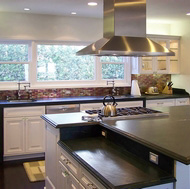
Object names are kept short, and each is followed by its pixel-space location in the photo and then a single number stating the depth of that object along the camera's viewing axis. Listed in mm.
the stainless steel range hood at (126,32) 3012
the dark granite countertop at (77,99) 4873
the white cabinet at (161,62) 6199
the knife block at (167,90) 6543
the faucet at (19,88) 5438
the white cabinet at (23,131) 4852
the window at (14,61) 5473
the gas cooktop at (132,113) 3277
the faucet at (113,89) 6153
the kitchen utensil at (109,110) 3285
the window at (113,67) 6215
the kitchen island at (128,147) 1983
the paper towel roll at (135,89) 6113
